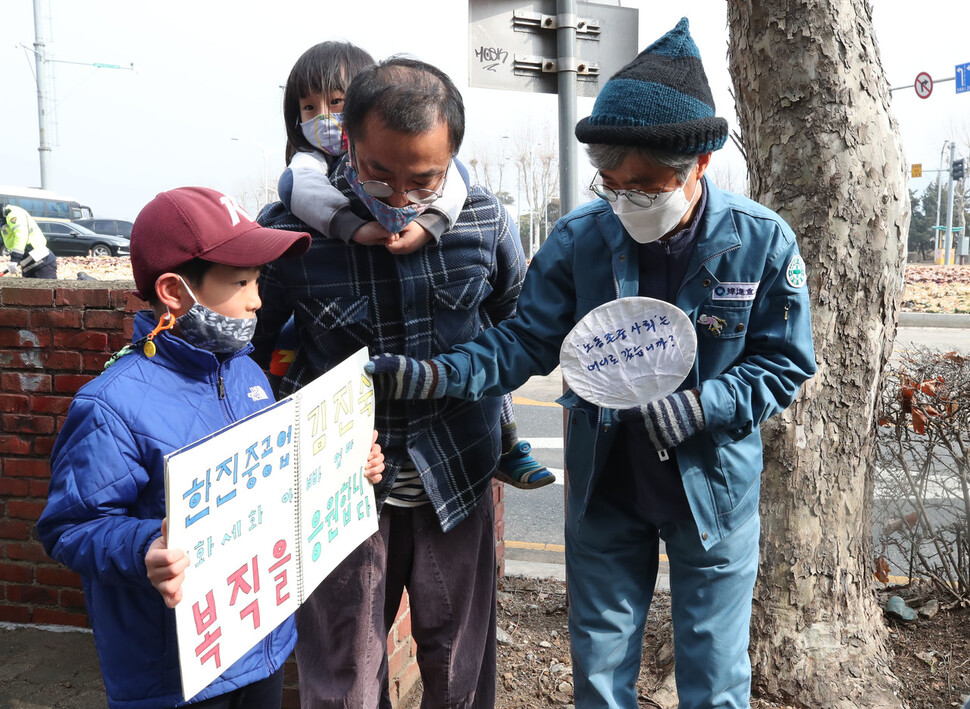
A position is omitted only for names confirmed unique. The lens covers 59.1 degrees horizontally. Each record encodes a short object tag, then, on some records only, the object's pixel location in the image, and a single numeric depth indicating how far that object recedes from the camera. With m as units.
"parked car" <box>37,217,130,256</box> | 35.28
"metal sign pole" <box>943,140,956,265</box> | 37.28
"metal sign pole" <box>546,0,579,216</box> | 3.60
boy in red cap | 1.53
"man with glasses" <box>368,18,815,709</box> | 1.80
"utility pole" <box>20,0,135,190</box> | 27.08
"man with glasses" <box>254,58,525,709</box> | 1.92
